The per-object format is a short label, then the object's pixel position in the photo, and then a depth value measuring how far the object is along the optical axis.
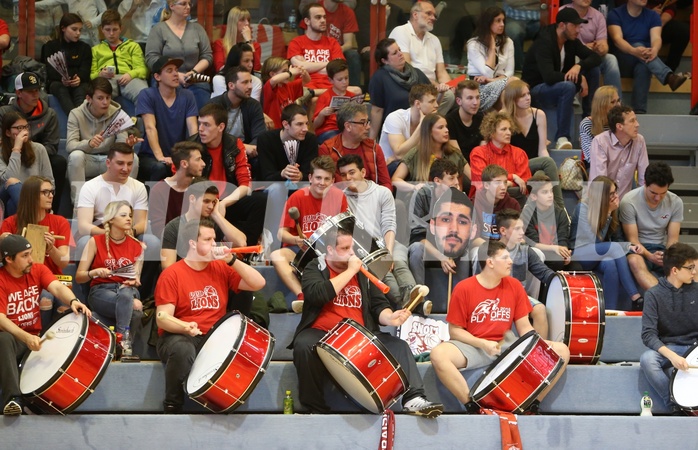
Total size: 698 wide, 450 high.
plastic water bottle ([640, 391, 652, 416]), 14.70
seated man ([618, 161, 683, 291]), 17.55
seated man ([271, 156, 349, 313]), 16.35
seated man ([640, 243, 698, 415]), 14.73
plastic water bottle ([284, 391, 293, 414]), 14.51
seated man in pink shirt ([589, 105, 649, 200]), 18.67
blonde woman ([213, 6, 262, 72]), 21.17
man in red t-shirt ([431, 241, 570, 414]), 14.41
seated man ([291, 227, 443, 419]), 14.15
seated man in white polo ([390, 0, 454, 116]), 21.27
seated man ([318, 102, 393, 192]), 18.06
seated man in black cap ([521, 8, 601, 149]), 20.64
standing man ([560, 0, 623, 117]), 21.37
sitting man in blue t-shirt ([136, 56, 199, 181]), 18.87
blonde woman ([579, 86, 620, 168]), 19.50
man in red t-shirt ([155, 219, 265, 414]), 14.02
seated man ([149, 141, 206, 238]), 16.62
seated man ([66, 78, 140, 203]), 18.25
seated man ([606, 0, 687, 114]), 21.77
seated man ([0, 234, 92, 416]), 13.62
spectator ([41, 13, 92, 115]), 20.33
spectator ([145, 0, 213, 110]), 20.44
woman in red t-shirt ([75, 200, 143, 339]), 15.03
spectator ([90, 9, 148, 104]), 20.56
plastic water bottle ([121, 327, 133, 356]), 14.93
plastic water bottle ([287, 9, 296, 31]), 21.58
